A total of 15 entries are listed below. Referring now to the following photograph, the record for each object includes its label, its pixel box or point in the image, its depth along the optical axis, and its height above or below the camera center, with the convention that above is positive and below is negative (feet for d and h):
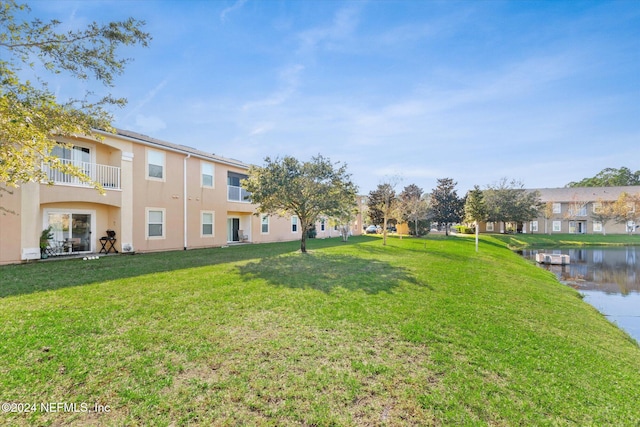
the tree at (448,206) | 112.68 +4.02
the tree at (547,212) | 140.46 +1.37
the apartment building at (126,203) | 36.14 +2.36
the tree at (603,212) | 128.36 +1.33
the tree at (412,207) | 95.86 +3.14
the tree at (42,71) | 17.93 +10.84
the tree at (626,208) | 123.95 +3.06
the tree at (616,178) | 197.67 +27.54
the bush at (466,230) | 131.13 -6.97
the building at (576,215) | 138.41 +0.06
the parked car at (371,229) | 149.09 -7.49
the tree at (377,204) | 92.57 +4.98
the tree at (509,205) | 121.80 +4.69
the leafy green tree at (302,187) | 42.52 +4.76
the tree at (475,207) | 113.50 +3.53
